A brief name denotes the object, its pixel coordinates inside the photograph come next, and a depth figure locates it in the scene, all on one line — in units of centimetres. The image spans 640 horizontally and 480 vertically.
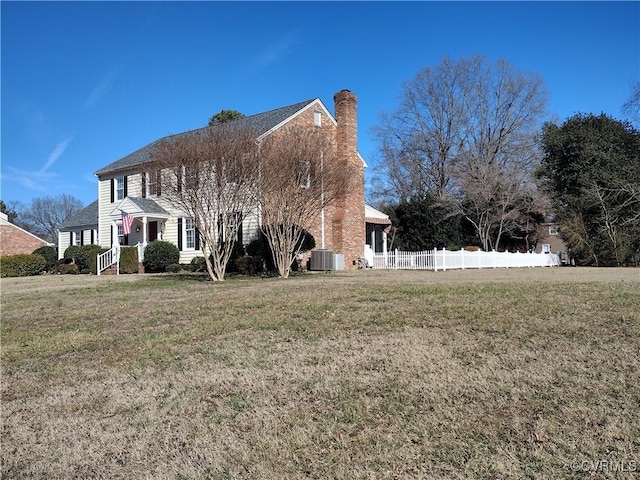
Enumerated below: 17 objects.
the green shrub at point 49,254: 2722
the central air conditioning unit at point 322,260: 2118
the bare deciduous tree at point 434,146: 3847
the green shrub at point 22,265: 2394
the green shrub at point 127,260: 2322
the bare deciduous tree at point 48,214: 7544
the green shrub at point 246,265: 1881
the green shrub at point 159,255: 2319
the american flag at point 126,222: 2359
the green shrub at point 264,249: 1996
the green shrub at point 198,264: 2191
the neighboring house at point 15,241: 3425
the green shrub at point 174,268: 2277
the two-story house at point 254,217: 2266
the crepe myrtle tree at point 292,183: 1592
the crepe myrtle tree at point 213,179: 1517
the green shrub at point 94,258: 2402
